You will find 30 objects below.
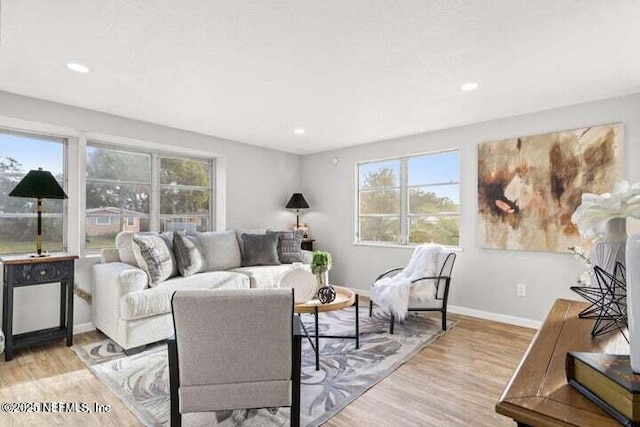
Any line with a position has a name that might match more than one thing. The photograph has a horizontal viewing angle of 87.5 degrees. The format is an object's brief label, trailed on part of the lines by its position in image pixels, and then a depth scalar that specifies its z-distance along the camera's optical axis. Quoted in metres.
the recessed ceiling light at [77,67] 2.42
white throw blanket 3.32
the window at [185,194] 4.33
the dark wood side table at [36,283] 2.75
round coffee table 2.59
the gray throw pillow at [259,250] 4.11
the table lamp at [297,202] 5.28
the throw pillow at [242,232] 4.21
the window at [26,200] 3.22
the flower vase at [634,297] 0.64
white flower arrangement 0.94
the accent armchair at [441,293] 3.41
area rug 2.00
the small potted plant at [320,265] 3.01
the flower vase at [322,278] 3.02
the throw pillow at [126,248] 3.40
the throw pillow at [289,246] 4.35
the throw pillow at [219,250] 3.79
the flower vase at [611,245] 1.02
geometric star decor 0.99
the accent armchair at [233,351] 1.55
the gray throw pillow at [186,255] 3.40
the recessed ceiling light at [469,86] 2.77
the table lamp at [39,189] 2.83
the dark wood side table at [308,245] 5.35
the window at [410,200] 4.21
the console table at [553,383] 0.62
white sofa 2.84
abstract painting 3.14
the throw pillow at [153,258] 3.09
